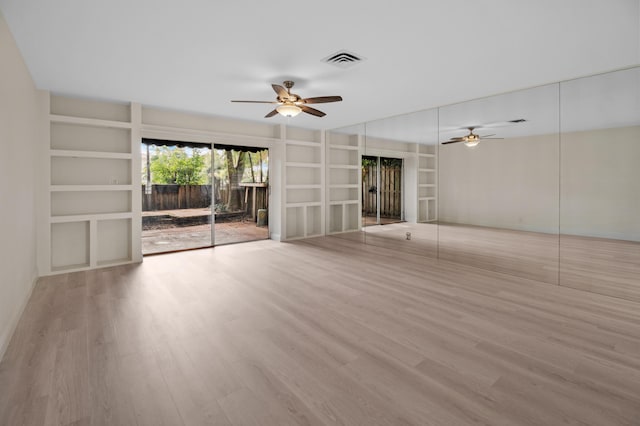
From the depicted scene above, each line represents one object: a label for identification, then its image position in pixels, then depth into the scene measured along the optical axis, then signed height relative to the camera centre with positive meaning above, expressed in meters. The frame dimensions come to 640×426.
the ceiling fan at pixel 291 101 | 3.82 +1.33
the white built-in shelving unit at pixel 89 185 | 4.44 +0.31
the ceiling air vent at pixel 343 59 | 3.25 +1.57
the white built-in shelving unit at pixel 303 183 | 7.01 +0.53
